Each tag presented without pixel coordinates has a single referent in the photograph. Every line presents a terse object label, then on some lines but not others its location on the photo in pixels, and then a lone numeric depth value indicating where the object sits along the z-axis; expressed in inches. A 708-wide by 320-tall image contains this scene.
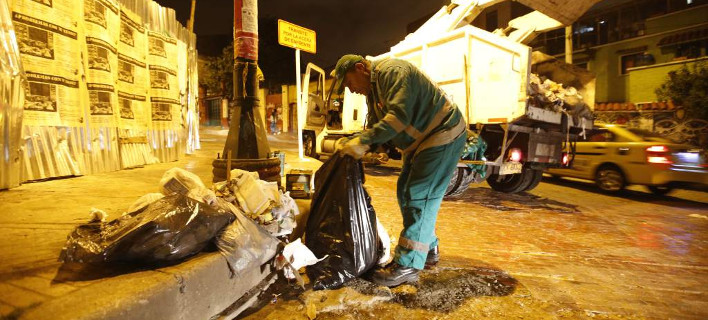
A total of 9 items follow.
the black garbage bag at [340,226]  87.9
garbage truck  185.3
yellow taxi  220.8
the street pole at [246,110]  132.8
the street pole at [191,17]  520.0
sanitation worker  87.4
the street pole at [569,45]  454.3
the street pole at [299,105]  314.8
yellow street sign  297.1
